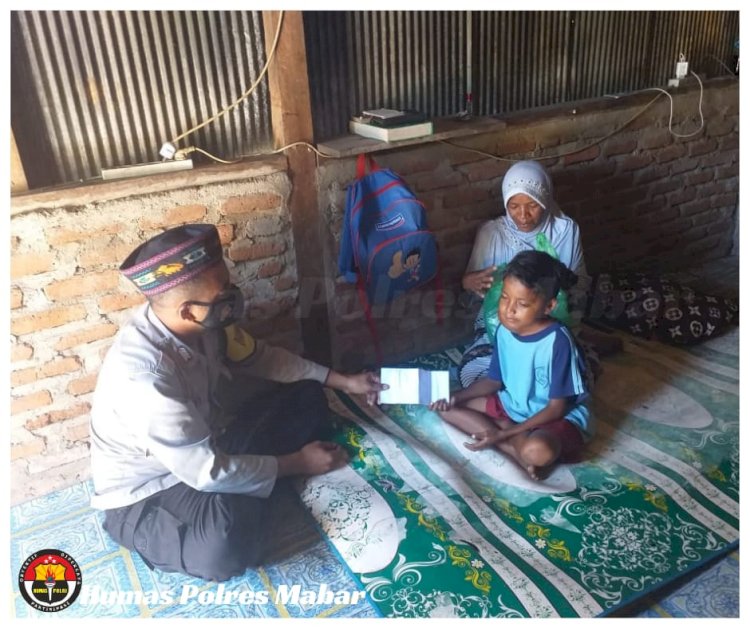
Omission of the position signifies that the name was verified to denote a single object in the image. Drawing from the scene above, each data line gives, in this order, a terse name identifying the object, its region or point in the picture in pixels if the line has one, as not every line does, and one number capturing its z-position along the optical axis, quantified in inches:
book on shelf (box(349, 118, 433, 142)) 83.8
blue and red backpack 87.0
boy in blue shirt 74.7
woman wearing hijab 89.6
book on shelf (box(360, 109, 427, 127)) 84.2
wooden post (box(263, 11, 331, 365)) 78.3
